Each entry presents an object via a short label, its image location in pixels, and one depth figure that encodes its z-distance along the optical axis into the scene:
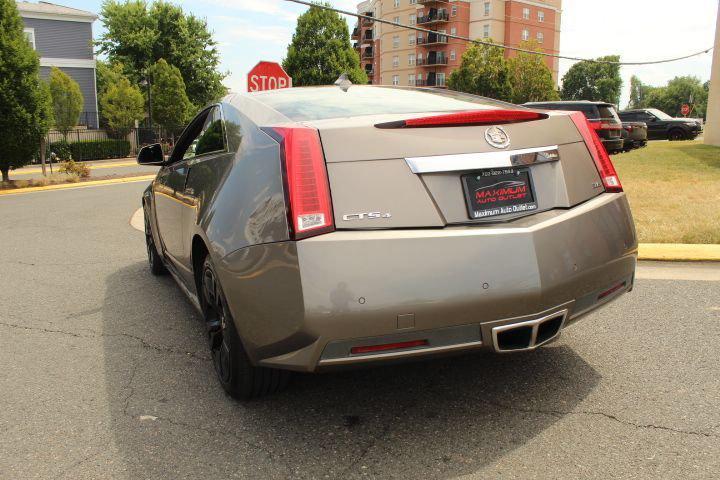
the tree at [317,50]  56.88
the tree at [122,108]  36.28
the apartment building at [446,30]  82.06
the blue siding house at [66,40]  39.22
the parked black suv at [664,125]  32.38
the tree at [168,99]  42.66
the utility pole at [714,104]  24.67
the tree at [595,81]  113.06
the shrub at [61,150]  29.61
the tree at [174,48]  53.47
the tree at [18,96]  16.25
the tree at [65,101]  29.58
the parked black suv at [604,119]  18.89
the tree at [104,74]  50.06
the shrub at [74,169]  19.14
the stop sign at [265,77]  12.91
